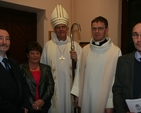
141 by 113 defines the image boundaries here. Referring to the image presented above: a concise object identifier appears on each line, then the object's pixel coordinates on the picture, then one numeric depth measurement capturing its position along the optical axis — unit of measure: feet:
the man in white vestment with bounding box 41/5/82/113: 8.20
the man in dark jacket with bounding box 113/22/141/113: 5.19
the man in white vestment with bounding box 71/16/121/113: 6.75
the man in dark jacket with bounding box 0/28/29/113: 5.46
